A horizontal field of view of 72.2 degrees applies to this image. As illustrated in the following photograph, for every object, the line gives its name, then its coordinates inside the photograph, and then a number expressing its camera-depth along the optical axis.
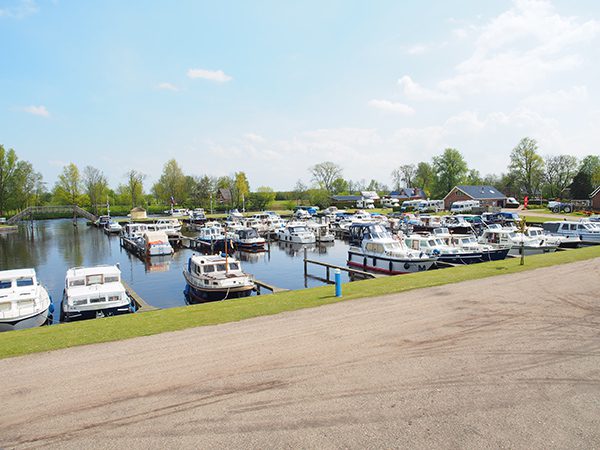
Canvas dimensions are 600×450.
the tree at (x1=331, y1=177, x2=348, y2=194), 156.81
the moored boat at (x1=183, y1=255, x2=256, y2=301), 25.53
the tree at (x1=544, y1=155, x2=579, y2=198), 108.31
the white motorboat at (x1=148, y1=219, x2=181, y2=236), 63.10
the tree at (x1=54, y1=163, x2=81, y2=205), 113.97
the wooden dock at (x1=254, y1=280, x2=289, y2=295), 22.70
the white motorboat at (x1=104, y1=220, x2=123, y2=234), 78.44
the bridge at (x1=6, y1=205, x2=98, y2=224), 99.32
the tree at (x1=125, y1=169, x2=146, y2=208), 131.09
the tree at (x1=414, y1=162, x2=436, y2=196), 156.38
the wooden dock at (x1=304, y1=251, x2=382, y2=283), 32.29
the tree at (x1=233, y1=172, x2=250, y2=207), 124.87
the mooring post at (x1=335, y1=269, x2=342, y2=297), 17.92
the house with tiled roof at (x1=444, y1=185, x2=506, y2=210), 95.38
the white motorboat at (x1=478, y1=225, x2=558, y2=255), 37.38
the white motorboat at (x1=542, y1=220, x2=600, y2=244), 39.88
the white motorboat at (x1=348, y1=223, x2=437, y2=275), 32.19
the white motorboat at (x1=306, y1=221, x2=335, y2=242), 59.02
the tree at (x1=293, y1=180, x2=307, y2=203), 128.62
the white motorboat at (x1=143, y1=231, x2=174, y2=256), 48.94
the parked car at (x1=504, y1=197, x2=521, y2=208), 94.20
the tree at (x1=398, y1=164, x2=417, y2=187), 160.25
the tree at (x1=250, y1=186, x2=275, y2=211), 123.07
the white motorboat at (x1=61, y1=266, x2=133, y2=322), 21.06
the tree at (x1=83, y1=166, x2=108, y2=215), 119.06
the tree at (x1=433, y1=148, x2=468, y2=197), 128.25
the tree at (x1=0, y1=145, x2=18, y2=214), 101.69
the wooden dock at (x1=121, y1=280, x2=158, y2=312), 20.23
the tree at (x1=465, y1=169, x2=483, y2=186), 142.50
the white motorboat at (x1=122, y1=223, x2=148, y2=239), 61.14
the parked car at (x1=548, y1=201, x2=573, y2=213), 73.62
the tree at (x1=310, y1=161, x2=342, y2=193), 159.38
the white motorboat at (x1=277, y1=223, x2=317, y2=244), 57.25
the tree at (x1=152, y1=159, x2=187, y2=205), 131.12
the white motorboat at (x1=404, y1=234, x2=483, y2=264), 32.69
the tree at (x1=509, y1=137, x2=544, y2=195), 105.81
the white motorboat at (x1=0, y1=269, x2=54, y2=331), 18.45
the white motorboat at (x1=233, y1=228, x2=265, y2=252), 52.56
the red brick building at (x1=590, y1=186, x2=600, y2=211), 72.75
